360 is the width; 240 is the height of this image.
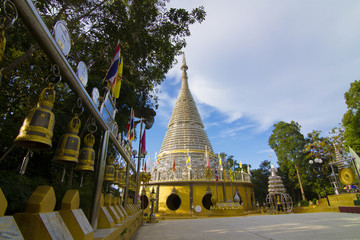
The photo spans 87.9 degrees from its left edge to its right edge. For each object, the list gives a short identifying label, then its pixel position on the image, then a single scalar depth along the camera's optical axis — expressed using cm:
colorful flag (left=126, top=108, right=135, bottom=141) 599
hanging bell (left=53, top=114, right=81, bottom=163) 211
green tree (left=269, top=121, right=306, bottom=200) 2514
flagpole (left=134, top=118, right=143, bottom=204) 731
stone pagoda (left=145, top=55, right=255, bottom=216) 1777
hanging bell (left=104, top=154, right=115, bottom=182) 379
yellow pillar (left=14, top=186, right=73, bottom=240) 119
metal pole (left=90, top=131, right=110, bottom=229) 243
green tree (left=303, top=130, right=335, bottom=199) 2347
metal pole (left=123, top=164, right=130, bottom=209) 502
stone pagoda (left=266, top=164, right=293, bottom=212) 1850
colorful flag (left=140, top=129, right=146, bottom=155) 858
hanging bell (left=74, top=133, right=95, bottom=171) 261
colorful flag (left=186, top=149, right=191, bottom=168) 1979
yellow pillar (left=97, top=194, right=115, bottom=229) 256
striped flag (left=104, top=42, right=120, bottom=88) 336
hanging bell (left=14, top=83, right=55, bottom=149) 164
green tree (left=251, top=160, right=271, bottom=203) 3231
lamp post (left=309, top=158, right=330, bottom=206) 1367
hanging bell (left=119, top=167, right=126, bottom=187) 521
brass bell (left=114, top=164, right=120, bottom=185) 459
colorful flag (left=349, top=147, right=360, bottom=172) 1069
